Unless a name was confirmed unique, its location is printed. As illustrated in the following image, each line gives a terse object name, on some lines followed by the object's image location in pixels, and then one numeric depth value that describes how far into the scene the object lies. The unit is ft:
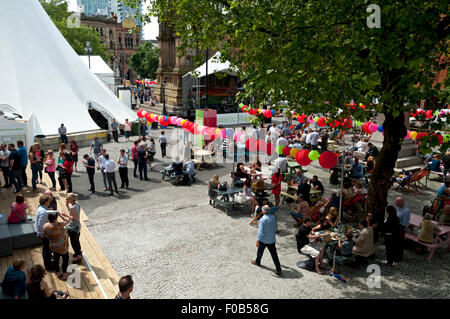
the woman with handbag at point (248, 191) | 36.51
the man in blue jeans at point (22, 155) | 37.01
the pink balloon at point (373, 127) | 56.70
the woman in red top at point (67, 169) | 39.75
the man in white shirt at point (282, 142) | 54.13
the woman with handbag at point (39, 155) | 38.83
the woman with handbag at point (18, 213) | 25.65
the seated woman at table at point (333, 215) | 30.71
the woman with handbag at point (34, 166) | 38.23
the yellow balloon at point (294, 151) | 40.32
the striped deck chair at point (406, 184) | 43.06
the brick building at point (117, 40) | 305.73
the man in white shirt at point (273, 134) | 64.49
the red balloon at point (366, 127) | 57.88
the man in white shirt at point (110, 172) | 40.75
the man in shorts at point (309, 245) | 25.48
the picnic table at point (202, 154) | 53.52
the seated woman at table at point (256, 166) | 45.06
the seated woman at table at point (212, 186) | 37.96
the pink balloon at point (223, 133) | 56.34
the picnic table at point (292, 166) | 49.42
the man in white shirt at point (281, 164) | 44.72
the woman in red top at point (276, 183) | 37.63
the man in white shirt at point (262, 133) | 66.49
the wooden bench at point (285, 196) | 38.08
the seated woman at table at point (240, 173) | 42.63
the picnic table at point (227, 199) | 36.32
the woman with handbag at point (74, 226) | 23.20
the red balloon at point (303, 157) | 35.27
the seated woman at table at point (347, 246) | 25.27
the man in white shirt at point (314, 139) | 60.54
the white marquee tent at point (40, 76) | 66.90
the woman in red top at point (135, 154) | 47.80
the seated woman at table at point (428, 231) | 27.32
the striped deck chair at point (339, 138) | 76.48
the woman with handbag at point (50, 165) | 39.73
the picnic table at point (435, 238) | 27.17
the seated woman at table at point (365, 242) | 25.38
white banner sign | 102.42
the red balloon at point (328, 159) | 33.12
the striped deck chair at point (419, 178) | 43.37
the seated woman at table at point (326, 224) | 29.23
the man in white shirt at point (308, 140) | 61.29
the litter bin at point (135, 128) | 80.99
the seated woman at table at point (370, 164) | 46.21
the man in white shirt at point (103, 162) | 41.73
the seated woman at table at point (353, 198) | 34.63
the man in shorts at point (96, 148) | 53.67
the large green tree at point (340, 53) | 20.62
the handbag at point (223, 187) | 37.65
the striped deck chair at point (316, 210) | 32.73
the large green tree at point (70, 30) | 194.59
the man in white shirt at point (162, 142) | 58.90
